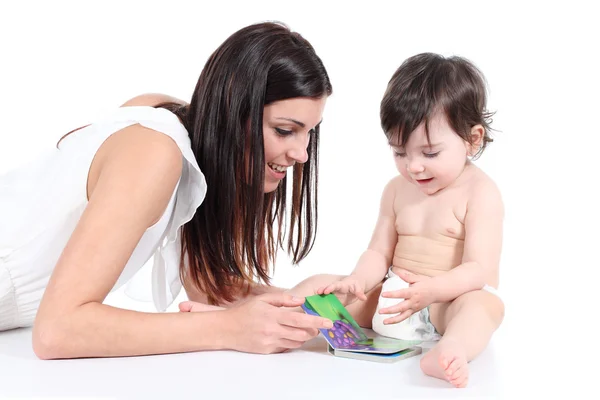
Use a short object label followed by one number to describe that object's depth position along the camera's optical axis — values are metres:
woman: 1.78
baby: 2.05
